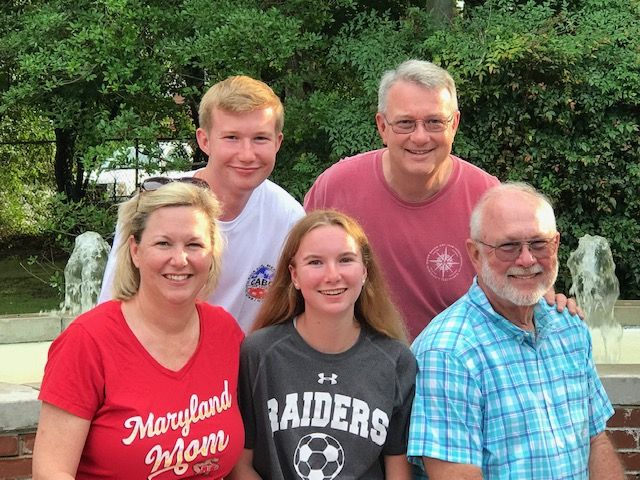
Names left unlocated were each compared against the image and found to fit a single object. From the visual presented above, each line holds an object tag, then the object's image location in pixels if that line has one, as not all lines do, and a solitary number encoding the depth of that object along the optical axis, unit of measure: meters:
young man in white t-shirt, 3.81
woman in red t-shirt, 2.96
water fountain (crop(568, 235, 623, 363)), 7.57
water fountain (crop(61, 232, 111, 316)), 8.62
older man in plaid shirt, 3.18
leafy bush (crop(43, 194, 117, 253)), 9.34
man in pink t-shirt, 3.95
